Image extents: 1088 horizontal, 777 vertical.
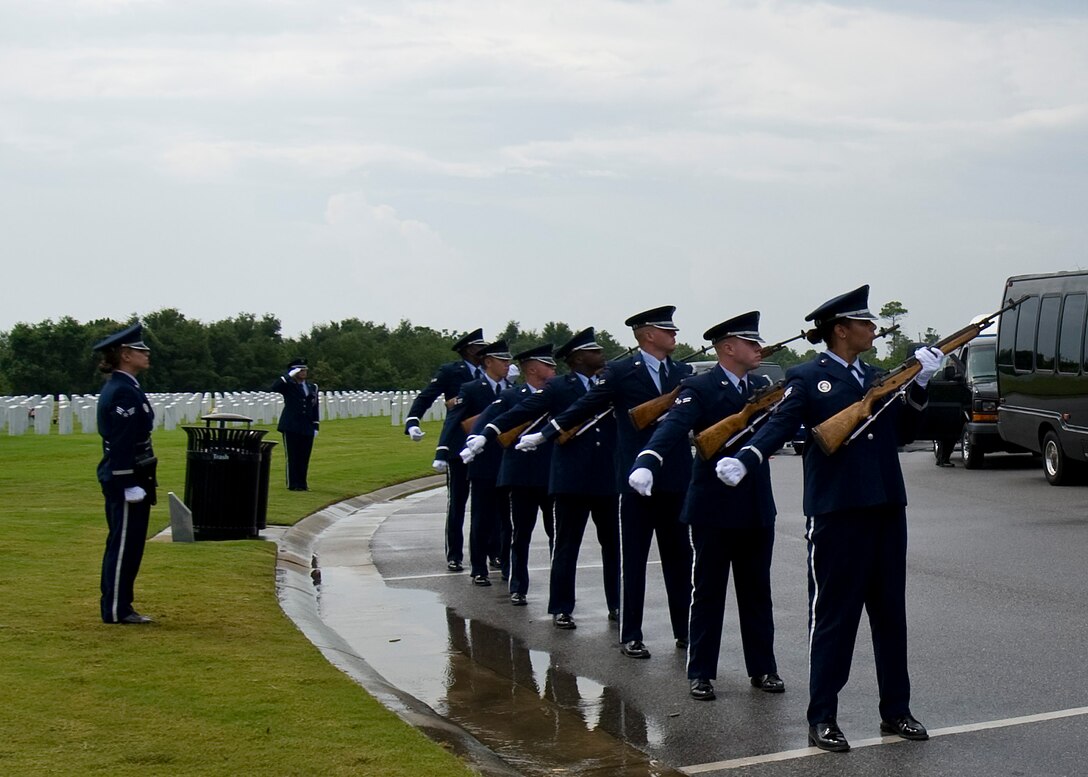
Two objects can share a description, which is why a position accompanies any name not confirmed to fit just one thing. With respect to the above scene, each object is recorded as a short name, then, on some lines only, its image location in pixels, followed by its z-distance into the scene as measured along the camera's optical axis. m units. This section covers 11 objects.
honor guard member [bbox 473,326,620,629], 10.47
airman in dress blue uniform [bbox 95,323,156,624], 9.59
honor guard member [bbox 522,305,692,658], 9.38
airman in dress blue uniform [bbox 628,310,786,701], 8.21
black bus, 20.61
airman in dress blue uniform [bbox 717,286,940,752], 7.04
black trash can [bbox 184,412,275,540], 14.95
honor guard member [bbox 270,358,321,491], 21.30
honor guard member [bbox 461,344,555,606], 11.95
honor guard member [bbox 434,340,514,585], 13.14
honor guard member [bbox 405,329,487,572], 14.05
